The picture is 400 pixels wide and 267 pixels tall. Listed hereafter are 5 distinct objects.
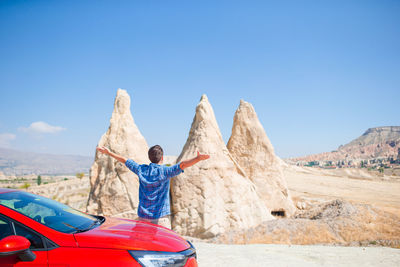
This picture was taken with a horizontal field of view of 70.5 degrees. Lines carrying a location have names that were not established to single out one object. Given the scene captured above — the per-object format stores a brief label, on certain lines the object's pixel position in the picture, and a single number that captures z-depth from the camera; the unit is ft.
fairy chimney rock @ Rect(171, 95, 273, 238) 24.07
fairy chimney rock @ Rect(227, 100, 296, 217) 34.60
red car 7.66
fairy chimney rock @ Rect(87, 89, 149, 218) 28.91
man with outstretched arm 12.44
